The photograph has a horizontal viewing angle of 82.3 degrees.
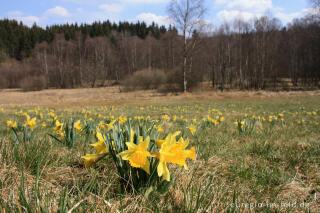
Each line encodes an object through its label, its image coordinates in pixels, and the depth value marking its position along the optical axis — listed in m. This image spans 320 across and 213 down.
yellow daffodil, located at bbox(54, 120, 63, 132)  2.25
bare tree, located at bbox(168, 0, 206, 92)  20.95
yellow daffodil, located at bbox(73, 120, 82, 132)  2.37
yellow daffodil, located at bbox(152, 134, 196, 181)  0.88
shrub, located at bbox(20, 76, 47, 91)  36.84
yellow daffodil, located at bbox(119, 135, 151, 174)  0.89
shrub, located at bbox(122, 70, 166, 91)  31.92
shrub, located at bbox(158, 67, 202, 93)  27.38
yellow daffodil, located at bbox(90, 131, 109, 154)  1.14
